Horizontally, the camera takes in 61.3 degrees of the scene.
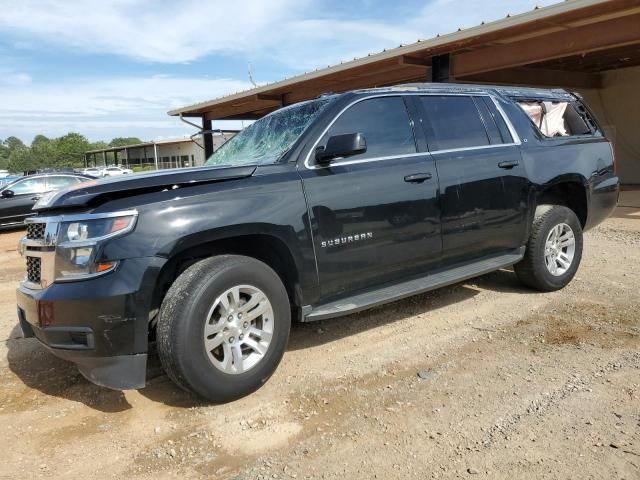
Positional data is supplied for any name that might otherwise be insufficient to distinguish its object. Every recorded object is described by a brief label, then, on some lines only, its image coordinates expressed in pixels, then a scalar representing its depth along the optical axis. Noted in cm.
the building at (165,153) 5425
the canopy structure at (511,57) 940
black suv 306
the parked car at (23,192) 1320
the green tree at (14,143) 15850
